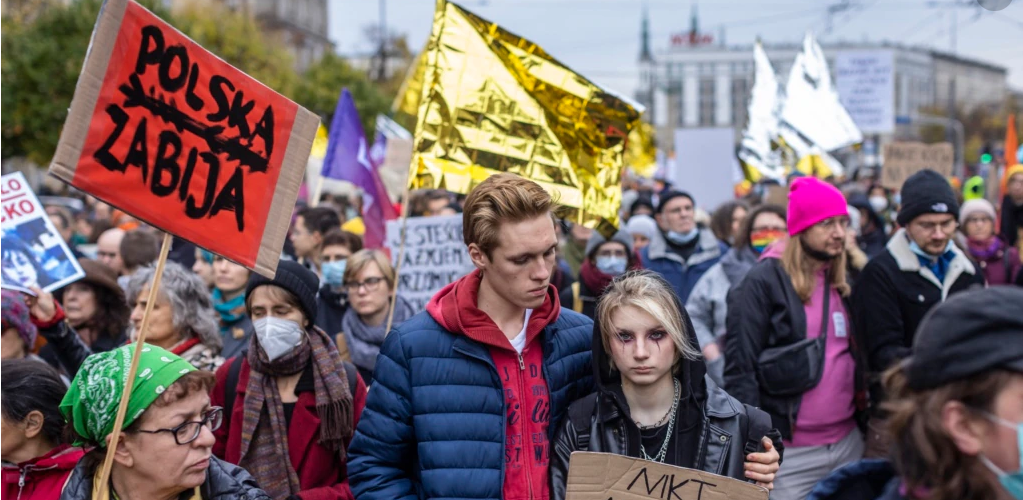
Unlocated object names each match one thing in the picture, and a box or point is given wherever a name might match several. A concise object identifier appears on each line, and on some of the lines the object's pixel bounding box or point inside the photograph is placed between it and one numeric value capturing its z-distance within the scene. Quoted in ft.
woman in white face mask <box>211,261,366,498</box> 12.72
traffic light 57.11
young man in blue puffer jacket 10.06
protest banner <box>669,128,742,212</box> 42.19
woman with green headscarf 9.87
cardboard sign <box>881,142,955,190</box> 39.81
